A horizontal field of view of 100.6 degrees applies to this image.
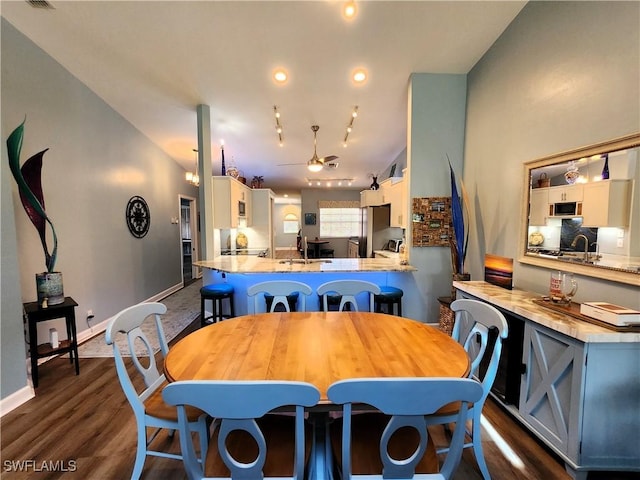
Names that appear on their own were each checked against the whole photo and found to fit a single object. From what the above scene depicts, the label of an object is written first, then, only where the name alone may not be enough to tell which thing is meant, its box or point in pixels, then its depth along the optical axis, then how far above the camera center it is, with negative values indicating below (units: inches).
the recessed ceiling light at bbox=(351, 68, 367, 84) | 120.3 +70.1
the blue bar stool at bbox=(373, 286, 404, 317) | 117.1 -31.6
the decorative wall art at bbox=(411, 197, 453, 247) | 135.0 +3.0
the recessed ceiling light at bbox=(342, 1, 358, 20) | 77.5 +64.3
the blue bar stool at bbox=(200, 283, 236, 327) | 125.9 -32.6
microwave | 208.2 -15.4
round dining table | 47.4 -26.0
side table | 93.4 -37.6
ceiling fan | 163.6 +40.3
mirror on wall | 64.7 +4.6
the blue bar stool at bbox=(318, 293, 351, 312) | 121.4 -35.3
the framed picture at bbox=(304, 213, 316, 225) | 384.2 +12.2
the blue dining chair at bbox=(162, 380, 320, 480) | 33.4 -23.5
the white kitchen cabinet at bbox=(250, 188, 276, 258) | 248.7 +12.5
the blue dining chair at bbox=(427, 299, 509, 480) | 51.0 -27.2
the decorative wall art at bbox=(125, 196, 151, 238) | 169.5 +6.2
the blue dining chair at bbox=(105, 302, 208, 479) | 51.2 -36.8
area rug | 121.8 -57.1
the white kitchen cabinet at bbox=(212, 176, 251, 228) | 164.1 +15.6
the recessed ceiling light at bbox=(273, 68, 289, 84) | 119.8 +69.4
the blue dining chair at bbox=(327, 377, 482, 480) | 33.9 -24.3
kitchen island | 122.3 -22.2
